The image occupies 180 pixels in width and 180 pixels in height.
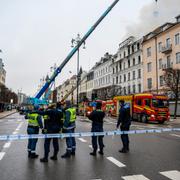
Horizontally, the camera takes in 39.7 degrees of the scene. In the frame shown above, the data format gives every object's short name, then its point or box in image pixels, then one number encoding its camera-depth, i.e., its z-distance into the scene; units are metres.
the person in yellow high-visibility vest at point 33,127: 7.88
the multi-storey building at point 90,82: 85.68
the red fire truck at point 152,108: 24.31
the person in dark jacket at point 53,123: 7.45
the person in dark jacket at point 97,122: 8.28
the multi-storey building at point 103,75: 69.44
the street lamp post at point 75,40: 28.47
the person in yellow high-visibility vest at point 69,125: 8.02
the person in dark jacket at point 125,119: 8.91
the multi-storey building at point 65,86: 133.57
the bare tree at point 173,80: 31.30
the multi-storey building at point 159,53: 40.62
